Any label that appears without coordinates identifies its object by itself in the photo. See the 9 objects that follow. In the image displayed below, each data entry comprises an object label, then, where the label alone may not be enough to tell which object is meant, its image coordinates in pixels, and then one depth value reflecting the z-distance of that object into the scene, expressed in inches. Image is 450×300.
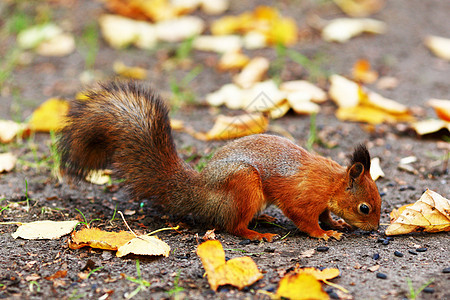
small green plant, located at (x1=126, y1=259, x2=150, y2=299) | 155.4
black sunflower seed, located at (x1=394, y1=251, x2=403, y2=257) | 183.8
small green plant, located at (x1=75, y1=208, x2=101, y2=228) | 199.9
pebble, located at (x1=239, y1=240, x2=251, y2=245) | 196.0
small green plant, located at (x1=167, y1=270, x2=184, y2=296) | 155.9
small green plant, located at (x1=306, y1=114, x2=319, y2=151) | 274.2
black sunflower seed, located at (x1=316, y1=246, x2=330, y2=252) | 189.6
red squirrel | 199.1
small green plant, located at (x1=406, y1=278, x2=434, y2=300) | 150.7
